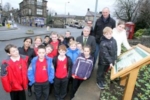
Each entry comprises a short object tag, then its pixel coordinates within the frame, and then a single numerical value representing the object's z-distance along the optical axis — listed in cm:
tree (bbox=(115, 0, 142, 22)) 2114
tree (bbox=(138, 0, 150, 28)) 1437
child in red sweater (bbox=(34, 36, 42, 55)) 436
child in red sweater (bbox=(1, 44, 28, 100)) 312
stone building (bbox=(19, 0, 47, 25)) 6150
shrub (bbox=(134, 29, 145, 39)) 1525
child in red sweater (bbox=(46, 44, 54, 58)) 410
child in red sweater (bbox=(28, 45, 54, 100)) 340
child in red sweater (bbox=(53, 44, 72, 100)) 367
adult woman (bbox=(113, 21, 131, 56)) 429
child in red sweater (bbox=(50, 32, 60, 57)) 468
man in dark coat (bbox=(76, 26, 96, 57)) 443
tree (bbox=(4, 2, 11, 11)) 9646
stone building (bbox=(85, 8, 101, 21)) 9272
